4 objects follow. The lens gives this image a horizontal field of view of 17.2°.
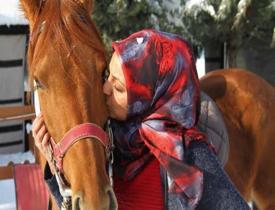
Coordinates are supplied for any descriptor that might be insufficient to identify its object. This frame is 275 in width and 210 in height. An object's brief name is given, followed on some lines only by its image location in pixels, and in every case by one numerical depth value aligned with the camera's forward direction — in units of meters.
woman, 2.36
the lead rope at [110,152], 2.47
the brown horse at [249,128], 3.45
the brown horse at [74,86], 2.37
